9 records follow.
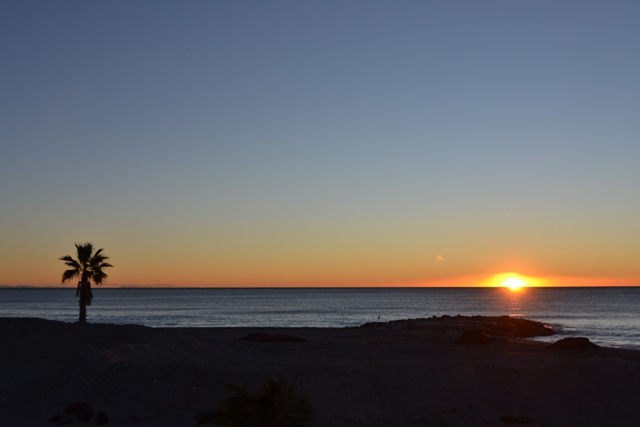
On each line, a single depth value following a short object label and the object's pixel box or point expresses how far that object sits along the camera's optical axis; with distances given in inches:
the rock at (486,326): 2009.1
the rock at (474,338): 1413.6
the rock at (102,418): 682.8
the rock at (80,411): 690.3
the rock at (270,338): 1376.7
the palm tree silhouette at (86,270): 1712.6
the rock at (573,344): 1331.2
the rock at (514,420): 729.0
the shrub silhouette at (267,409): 454.6
